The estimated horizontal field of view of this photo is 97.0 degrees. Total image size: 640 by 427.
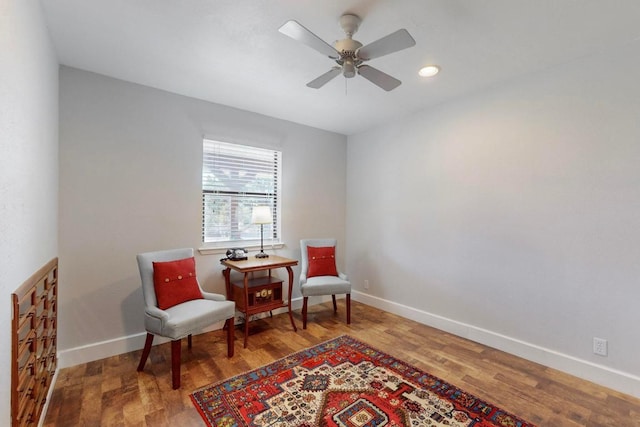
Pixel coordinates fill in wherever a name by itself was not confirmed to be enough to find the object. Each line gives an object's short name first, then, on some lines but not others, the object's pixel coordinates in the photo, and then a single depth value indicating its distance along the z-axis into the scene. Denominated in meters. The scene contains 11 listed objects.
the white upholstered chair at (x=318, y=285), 3.25
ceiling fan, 1.62
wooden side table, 2.89
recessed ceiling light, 2.45
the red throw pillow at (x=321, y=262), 3.57
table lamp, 3.24
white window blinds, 3.26
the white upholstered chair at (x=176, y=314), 2.12
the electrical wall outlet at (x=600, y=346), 2.20
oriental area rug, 1.79
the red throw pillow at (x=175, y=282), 2.37
